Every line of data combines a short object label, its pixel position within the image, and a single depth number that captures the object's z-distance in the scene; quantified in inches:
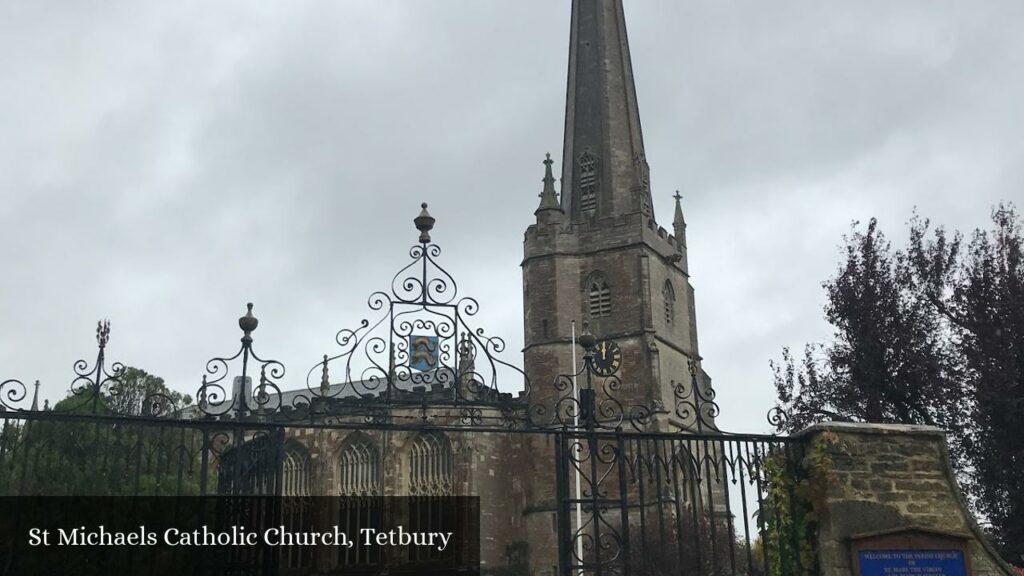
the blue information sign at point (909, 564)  336.5
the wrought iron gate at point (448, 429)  310.3
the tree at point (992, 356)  637.9
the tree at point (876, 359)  701.3
